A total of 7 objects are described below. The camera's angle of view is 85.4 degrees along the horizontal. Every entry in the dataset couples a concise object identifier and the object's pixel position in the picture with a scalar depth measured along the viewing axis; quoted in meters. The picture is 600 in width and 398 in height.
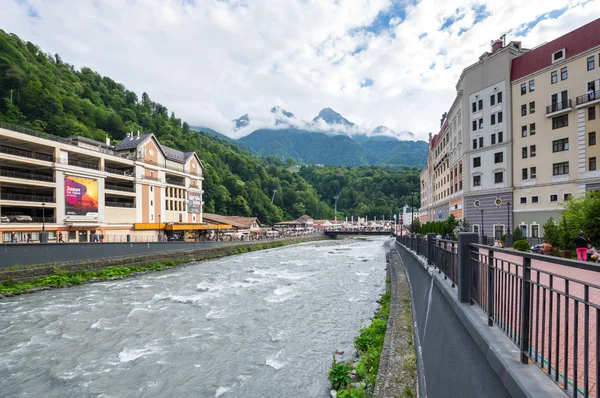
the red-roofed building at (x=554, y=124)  27.61
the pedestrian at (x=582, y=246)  12.52
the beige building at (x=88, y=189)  30.31
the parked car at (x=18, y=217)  29.31
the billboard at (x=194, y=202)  55.31
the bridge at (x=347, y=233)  79.88
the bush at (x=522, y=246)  17.54
